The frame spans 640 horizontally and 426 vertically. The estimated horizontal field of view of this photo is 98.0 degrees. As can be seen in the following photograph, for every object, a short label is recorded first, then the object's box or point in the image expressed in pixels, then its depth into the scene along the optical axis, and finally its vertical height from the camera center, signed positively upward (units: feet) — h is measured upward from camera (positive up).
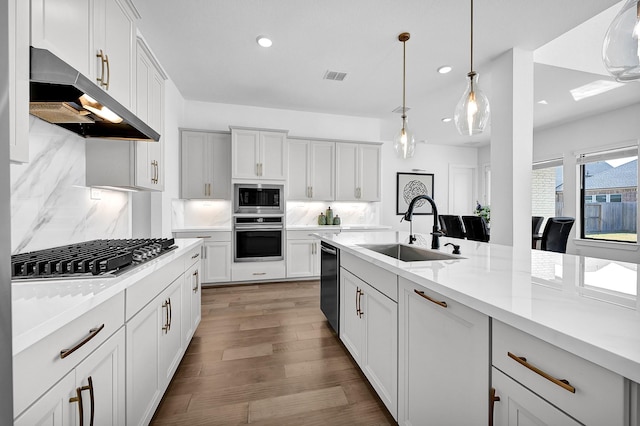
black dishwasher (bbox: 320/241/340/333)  7.69 -2.15
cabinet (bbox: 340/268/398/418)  4.66 -2.44
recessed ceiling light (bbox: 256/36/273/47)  9.17 +5.70
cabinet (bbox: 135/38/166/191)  7.03 +2.73
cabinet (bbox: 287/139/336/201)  15.20 +2.32
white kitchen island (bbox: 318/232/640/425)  1.89 -1.12
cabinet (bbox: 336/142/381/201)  15.90 +2.34
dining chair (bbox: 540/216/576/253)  11.44 -0.86
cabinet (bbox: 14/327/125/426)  2.41 -1.87
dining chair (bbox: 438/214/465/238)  15.20 -0.77
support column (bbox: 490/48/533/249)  9.70 +2.28
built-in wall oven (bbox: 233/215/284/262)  13.72 -1.34
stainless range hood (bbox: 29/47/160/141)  3.45 +1.73
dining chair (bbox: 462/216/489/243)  13.66 -0.81
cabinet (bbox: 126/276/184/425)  4.04 -2.45
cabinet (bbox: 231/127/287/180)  13.61 +2.87
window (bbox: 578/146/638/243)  14.53 +1.03
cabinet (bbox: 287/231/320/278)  14.40 -2.29
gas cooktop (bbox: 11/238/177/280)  3.65 -0.72
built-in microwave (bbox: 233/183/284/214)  13.84 +0.67
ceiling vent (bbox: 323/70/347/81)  11.55 +5.76
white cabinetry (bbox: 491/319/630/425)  1.84 -1.31
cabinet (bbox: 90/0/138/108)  5.16 +3.33
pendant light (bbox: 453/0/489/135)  6.81 +2.52
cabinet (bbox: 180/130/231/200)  13.69 +2.34
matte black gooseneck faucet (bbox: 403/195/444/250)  6.10 -0.30
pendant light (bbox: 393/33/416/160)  9.11 +2.33
